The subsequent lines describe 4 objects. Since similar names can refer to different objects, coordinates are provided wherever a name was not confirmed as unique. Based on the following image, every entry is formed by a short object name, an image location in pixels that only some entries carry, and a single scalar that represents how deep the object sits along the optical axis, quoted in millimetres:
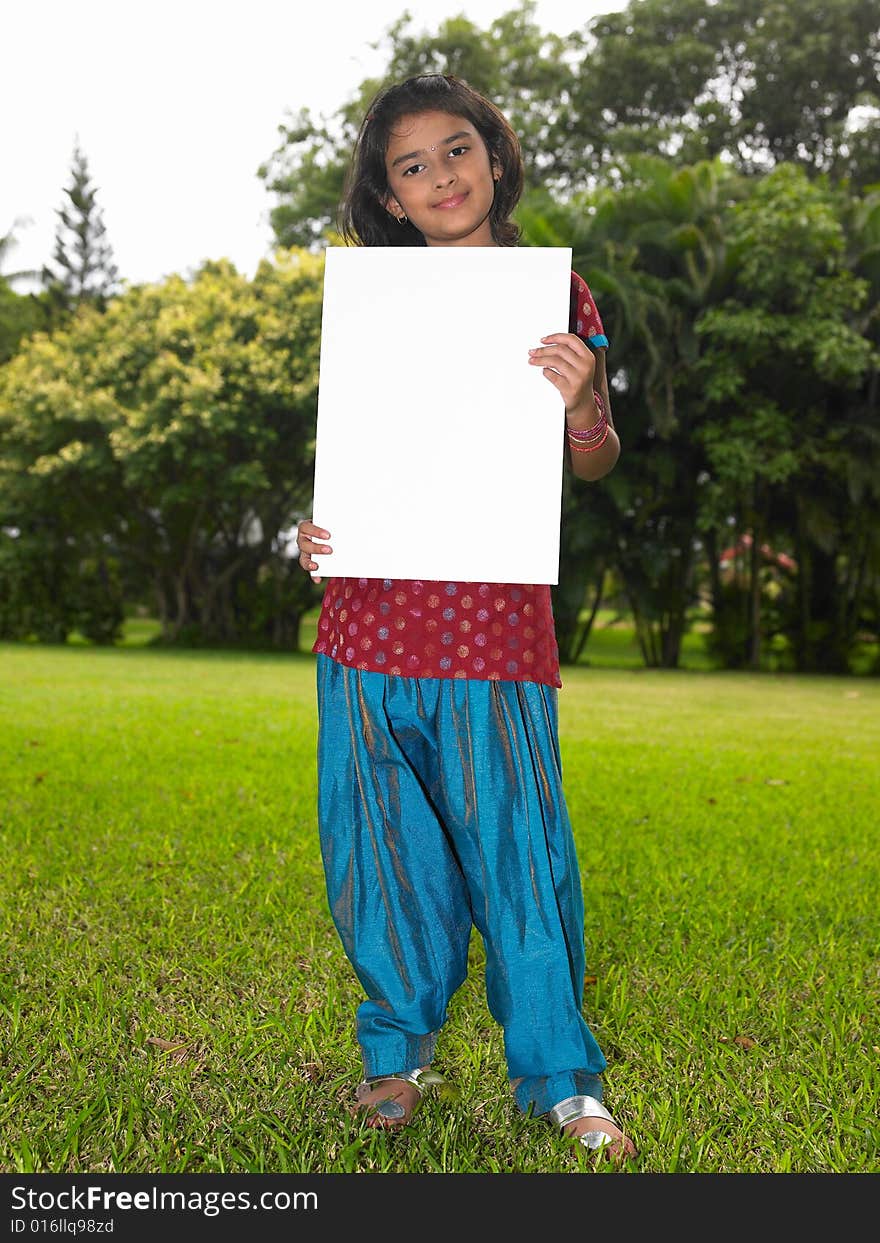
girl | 1859
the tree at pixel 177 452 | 13969
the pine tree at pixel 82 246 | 32375
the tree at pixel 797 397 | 11438
